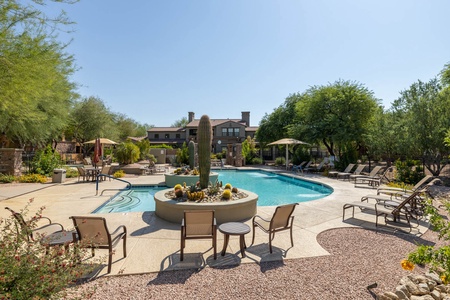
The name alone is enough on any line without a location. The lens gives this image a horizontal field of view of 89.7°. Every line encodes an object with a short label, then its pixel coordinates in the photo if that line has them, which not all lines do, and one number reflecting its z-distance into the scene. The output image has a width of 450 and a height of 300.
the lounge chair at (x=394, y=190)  8.41
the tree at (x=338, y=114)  19.97
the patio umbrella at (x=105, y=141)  17.38
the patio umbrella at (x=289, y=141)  19.78
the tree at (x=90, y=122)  29.53
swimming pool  9.24
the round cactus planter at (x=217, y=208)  6.29
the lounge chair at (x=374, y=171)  14.11
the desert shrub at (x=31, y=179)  12.61
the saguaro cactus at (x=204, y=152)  7.99
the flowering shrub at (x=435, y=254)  2.48
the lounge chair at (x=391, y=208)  6.09
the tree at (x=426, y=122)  13.37
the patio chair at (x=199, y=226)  4.22
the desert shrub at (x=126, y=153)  18.56
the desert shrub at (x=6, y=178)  12.28
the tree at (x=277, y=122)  29.44
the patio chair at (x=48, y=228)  3.54
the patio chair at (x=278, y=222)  4.62
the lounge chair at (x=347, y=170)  16.77
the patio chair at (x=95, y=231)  3.78
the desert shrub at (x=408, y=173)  12.98
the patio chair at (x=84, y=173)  13.32
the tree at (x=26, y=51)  5.55
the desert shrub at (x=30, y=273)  2.05
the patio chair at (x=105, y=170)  14.38
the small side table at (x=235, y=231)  4.33
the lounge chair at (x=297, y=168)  20.55
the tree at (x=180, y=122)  76.35
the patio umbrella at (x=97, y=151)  12.74
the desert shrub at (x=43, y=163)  14.14
